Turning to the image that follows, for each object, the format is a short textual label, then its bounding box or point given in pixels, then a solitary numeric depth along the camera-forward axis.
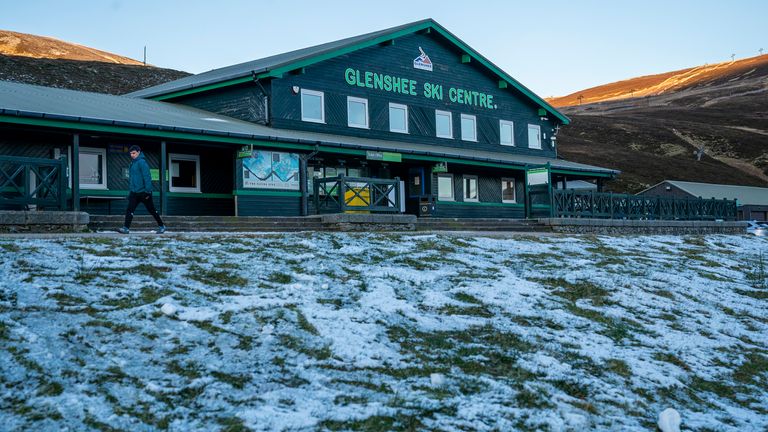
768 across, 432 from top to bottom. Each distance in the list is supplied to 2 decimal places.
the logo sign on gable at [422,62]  30.91
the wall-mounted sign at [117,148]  22.58
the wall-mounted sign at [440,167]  29.23
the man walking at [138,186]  15.43
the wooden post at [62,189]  16.12
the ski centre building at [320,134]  21.36
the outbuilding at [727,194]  60.28
